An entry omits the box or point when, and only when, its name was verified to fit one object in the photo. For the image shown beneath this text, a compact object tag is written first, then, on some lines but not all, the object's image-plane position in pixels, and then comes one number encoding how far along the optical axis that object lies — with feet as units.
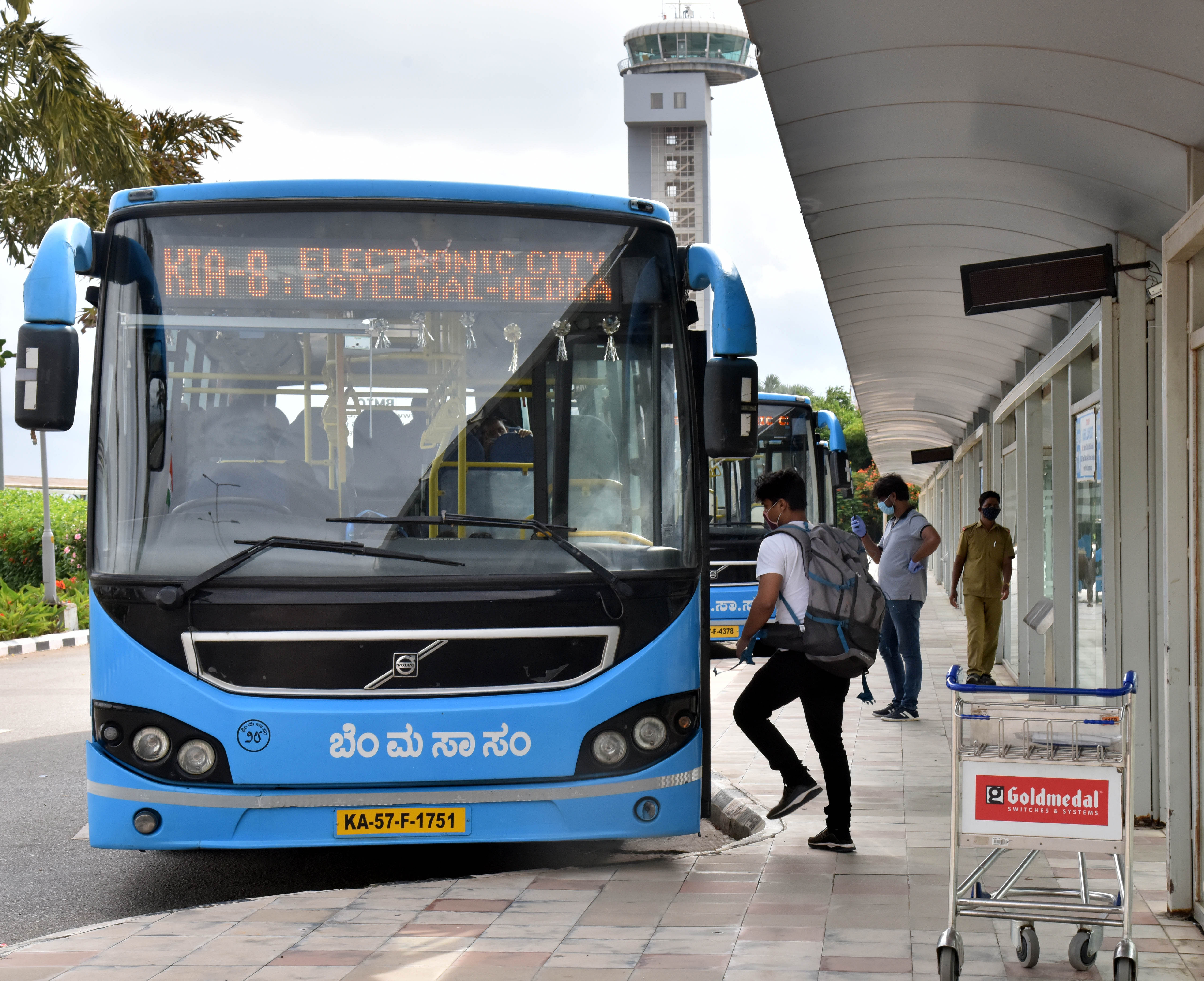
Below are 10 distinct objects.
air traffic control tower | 424.46
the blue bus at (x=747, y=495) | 52.85
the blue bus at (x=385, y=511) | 18.25
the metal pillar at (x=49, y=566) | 74.69
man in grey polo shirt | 36.45
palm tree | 62.49
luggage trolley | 14.30
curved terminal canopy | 16.42
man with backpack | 21.27
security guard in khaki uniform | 40.70
